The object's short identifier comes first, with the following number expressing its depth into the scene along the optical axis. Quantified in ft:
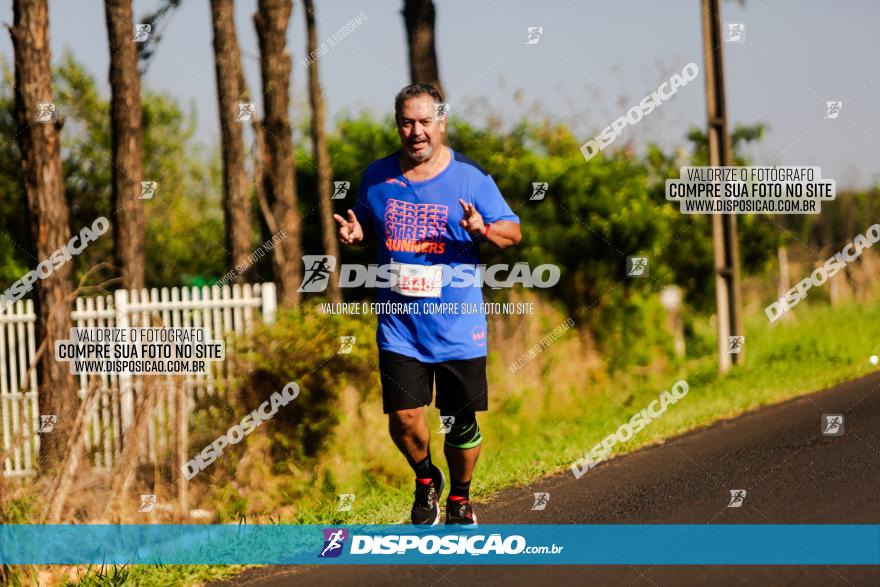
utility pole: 50.06
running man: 21.03
